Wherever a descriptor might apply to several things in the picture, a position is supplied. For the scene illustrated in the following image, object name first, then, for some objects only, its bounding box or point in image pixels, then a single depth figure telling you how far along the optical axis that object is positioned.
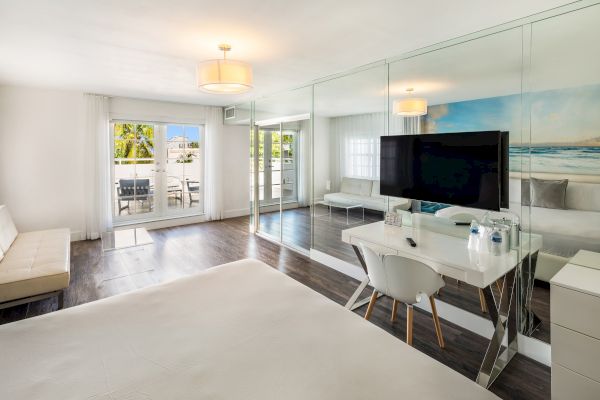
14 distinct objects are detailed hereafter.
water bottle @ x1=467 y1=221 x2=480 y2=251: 2.31
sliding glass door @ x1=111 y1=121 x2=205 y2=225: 5.72
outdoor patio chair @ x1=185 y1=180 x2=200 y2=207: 6.51
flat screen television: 2.26
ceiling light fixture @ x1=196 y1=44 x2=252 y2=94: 2.62
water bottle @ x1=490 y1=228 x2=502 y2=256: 2.19
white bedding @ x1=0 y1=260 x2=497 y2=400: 1.15
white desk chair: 2.10
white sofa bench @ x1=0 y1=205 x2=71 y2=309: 2.57
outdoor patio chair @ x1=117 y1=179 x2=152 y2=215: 5.80
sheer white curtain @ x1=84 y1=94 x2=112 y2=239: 5.05
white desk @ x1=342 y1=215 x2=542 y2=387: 1.99
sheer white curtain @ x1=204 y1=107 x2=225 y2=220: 6.35
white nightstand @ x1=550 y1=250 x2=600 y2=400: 1.54
